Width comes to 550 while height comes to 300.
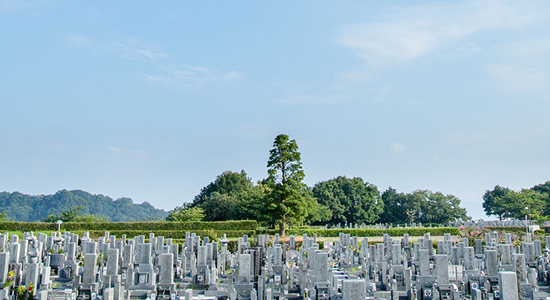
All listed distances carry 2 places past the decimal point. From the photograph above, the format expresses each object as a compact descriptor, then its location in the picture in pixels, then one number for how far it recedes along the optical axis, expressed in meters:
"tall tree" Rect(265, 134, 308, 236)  36.16
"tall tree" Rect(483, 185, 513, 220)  56.44
